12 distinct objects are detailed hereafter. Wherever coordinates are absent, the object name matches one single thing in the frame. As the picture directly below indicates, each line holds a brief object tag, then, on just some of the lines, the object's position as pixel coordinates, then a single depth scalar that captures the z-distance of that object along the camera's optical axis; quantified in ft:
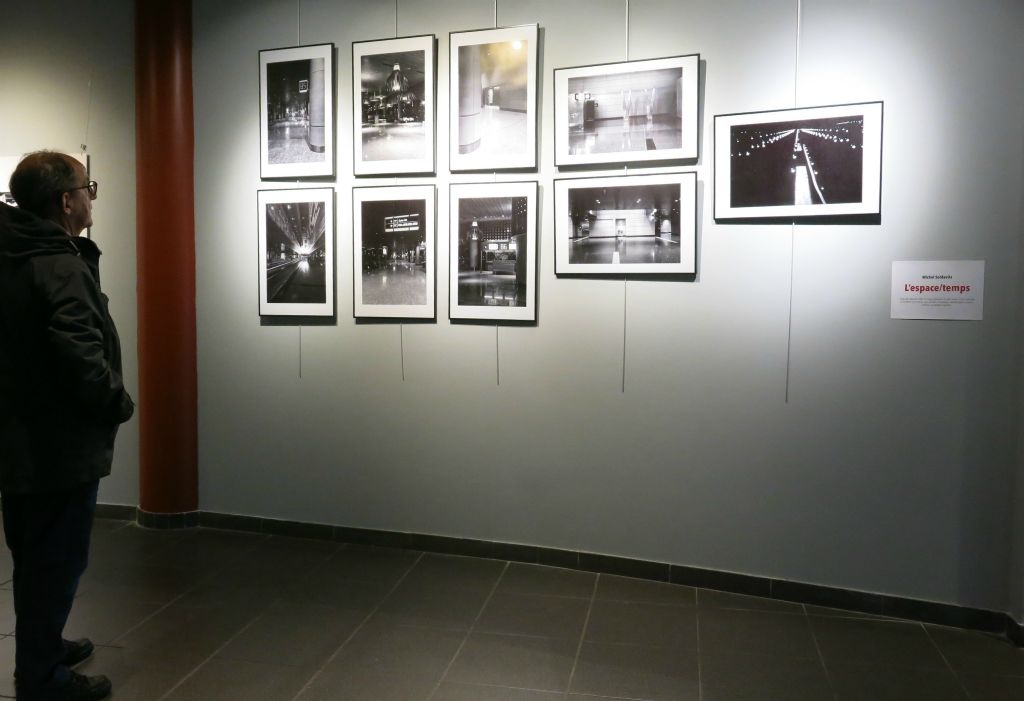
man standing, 6.76
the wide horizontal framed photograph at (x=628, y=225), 10.45
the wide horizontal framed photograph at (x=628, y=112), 10.36
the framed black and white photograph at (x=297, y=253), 12.32
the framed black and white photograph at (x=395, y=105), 11.65
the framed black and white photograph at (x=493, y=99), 11.09
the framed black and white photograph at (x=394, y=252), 11.78
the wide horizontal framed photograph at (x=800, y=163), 9.58
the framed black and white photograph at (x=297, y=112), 12.17
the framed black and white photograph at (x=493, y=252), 11.25
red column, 12.66
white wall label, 9.31
